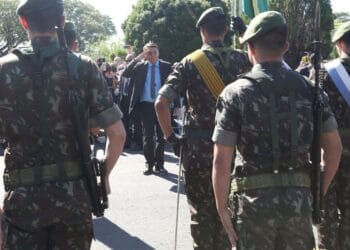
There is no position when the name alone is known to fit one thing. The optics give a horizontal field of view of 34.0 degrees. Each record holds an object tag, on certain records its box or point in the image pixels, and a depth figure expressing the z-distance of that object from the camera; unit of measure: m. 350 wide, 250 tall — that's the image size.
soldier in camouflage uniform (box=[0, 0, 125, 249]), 2.81
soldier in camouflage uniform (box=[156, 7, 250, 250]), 4.18
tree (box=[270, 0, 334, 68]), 31.00
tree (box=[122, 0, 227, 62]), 27.36
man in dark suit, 8.82
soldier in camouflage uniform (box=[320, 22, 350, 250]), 4.09
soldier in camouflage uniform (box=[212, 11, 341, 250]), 2.81
